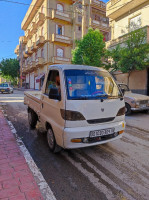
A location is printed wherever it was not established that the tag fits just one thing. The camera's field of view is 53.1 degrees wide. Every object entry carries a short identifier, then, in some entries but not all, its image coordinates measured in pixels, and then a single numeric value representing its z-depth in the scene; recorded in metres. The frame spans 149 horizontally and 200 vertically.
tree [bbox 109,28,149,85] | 11.26
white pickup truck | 2.93
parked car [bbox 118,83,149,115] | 7.85
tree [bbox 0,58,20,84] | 48.00
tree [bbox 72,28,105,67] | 15.46
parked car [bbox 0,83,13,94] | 22.88
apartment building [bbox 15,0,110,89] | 27.42
